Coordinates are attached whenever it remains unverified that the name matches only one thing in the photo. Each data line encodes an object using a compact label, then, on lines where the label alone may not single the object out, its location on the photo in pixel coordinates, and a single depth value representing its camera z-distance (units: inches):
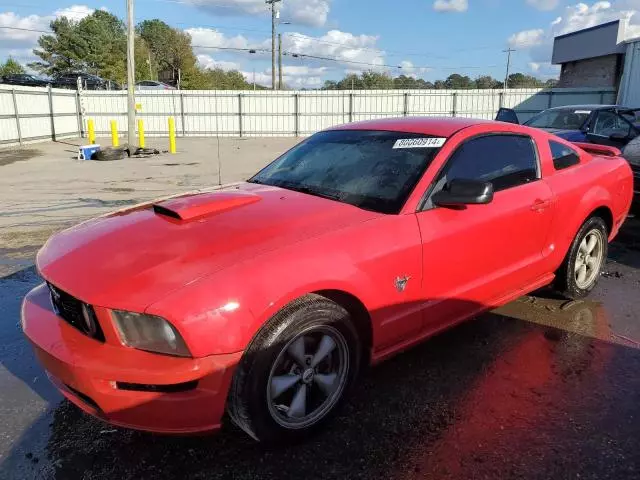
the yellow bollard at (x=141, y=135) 810.8
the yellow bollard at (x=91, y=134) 792.9
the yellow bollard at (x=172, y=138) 744.8
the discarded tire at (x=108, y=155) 639.8
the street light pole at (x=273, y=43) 1668.3
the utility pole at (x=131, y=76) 728.3
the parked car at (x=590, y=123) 339.9
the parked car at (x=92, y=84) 1528.8
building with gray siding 991.0
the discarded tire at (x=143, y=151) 690.7
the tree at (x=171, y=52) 3063.5
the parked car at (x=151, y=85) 1539.4
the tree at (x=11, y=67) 2228.1
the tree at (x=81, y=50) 2356.1
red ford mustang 84.2
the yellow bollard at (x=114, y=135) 802.0
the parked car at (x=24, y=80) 1326.3
